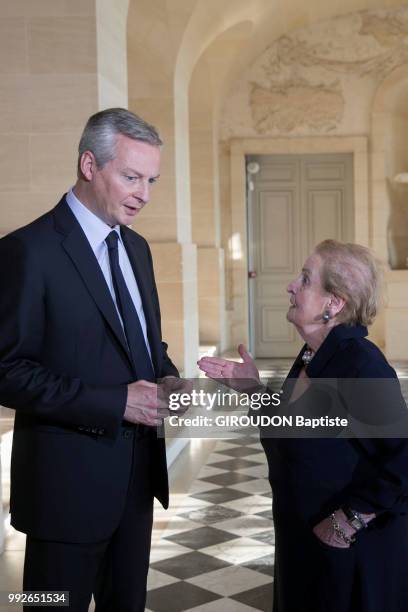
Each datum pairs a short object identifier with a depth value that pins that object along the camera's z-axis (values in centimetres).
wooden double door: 1356
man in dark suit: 214
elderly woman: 223
